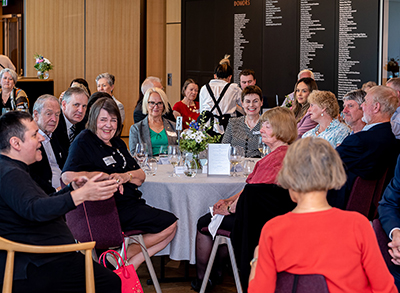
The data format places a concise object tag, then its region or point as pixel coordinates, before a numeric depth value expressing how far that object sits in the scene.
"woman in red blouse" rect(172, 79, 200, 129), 7.32
